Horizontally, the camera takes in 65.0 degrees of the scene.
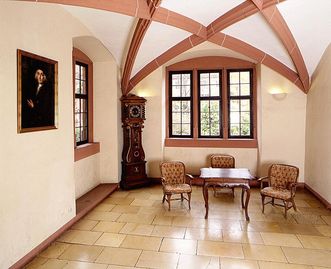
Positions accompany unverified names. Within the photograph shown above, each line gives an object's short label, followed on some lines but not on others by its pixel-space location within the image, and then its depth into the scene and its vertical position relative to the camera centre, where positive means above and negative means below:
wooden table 4.32 -0.81
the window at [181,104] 6.89 +0.76
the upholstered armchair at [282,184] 4.35 -0.95
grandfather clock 5.95 -0.17
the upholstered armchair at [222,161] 5.92 -0.66
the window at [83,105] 5.33 +0.61
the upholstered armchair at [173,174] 5.12 -0.83
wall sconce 5.91 +0.88
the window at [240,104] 6.64 +0.73
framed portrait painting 2.88 +0.50
